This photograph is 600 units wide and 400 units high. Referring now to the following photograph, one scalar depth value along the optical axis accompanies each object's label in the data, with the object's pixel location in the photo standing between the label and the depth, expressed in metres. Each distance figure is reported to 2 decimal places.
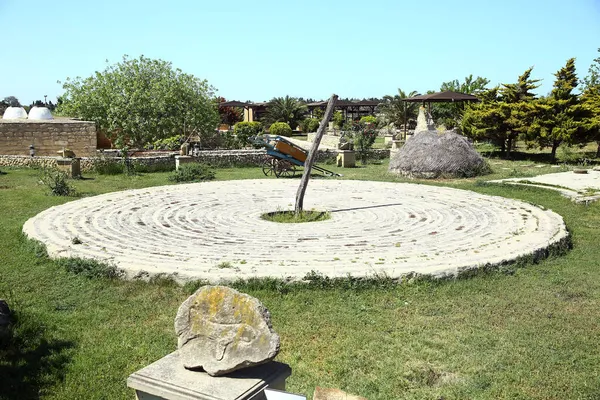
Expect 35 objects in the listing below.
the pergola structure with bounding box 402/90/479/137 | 29.03
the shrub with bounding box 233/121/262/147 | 27.36
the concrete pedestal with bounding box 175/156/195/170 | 18.81
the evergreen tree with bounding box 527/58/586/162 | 20.25
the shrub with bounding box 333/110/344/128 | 47.02
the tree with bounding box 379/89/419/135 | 39.94
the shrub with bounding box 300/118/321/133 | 43.91
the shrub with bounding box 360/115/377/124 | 47.36
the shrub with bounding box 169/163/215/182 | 16.05
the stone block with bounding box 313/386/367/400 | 2.66
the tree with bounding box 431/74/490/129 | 36.59
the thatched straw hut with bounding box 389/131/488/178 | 17.15
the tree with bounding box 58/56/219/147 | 26.05
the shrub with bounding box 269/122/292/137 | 40.03
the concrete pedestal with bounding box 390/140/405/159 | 22.85
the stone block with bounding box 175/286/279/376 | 3.00
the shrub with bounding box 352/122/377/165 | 22.14
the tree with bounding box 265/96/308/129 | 45.75
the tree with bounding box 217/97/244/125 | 47.06
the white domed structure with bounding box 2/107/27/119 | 28.86
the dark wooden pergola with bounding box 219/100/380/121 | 56.41
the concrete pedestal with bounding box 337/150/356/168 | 20.47
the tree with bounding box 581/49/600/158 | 19.91
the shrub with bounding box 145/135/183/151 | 24.19
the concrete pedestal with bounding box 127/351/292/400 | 2.73
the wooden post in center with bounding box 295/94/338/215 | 10.30
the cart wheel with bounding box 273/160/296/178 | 16.97
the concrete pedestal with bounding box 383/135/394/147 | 30.15
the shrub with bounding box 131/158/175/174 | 18.66
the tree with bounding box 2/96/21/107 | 73.51
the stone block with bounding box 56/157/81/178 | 16.69
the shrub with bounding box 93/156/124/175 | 17.91
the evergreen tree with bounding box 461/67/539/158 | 21.94
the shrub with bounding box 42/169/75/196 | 13.16
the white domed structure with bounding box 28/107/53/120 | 26.87
